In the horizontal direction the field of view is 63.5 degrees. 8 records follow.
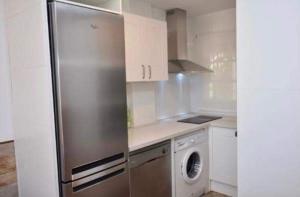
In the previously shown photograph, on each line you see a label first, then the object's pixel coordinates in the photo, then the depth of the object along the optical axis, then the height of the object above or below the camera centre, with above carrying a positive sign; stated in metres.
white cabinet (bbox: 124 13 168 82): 2.22 +0.35
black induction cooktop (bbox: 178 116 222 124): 2.90 -0.46
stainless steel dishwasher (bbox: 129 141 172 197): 1.97 -0.76
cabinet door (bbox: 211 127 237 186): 2.64 -0.83
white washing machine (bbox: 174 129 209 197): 2.44 -0.89
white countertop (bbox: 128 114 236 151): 2.05 -0.48
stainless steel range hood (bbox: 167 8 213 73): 2.98 +0.52
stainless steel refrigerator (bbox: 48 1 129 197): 1.44 -0.08
